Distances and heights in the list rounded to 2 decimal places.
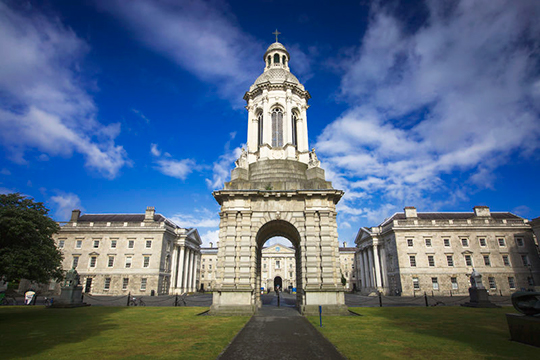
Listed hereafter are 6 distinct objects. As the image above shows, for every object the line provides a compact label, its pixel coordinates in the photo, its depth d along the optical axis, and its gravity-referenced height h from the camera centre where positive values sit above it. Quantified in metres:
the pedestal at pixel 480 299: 23.82 -2.35
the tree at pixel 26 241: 17.05 +1.97
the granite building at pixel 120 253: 48.53 +3.25
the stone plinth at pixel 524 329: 9.91 -2.04
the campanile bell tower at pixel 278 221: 19.12 +3.56
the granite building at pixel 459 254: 46.00 +2.53
